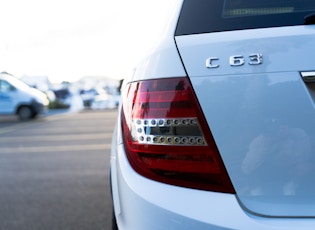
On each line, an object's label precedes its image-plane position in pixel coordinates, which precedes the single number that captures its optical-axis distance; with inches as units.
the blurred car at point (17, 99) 517.3
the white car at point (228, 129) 50.7
